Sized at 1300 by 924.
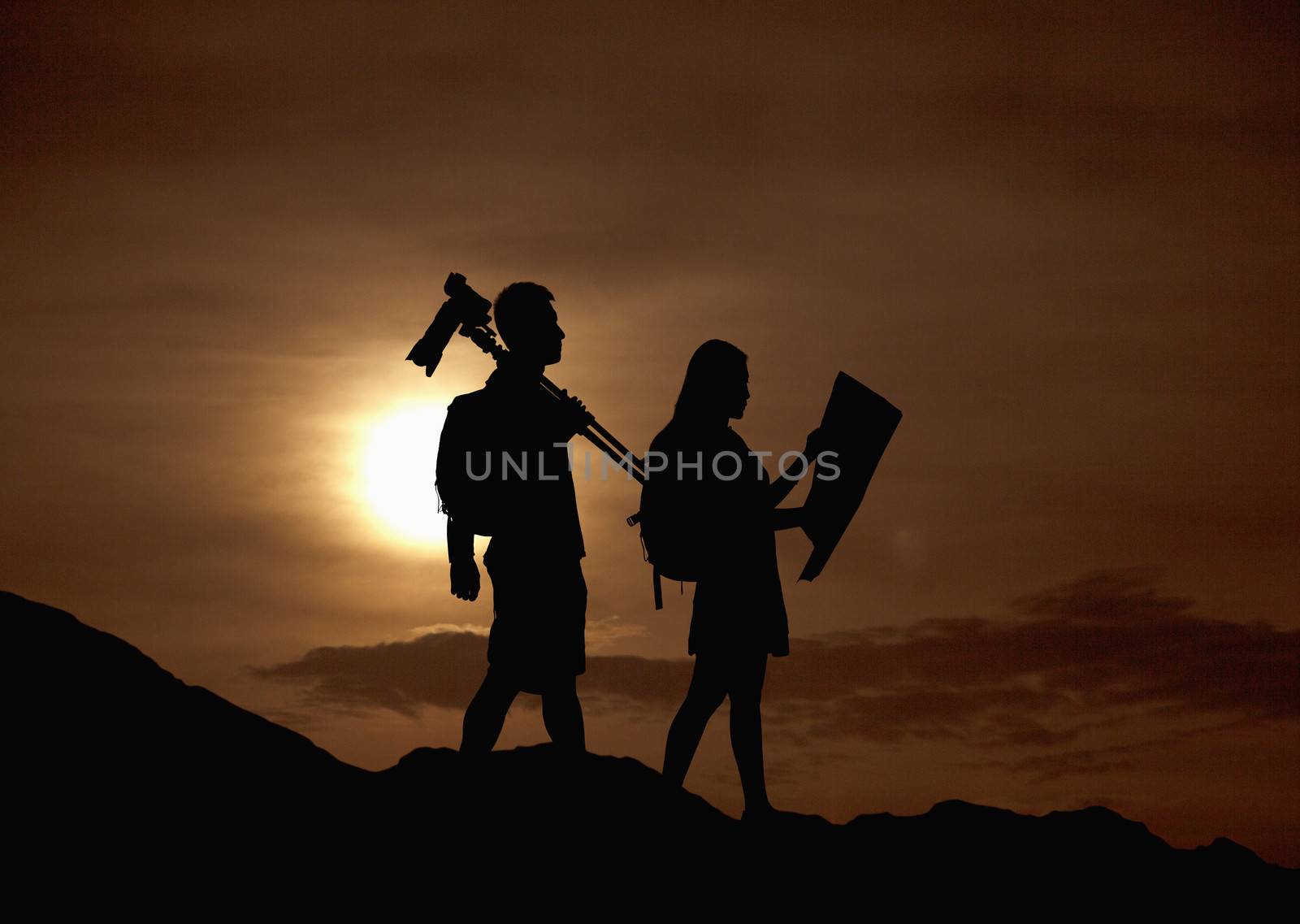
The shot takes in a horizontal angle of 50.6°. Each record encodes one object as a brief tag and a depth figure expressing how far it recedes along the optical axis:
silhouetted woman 8.94
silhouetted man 8.37
